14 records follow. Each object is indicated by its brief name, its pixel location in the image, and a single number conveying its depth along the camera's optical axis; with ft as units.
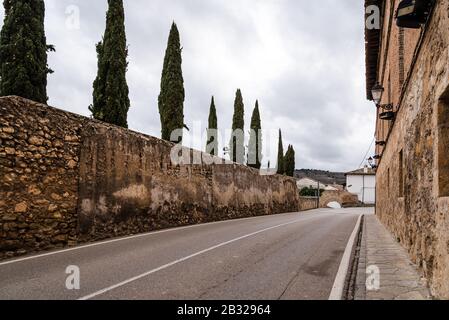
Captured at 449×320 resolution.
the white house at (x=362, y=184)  255.50
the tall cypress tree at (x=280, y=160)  147.74
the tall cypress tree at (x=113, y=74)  51.33
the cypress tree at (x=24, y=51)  38.99
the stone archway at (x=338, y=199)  188.35
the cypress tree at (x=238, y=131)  112.47
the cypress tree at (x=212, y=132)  110.52
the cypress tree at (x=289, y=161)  158.10
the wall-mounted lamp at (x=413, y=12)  16.69
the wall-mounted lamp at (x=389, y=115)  36.79
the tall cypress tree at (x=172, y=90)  70.54
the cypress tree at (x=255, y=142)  114.73
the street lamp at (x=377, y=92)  39.86
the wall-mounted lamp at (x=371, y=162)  89.62
